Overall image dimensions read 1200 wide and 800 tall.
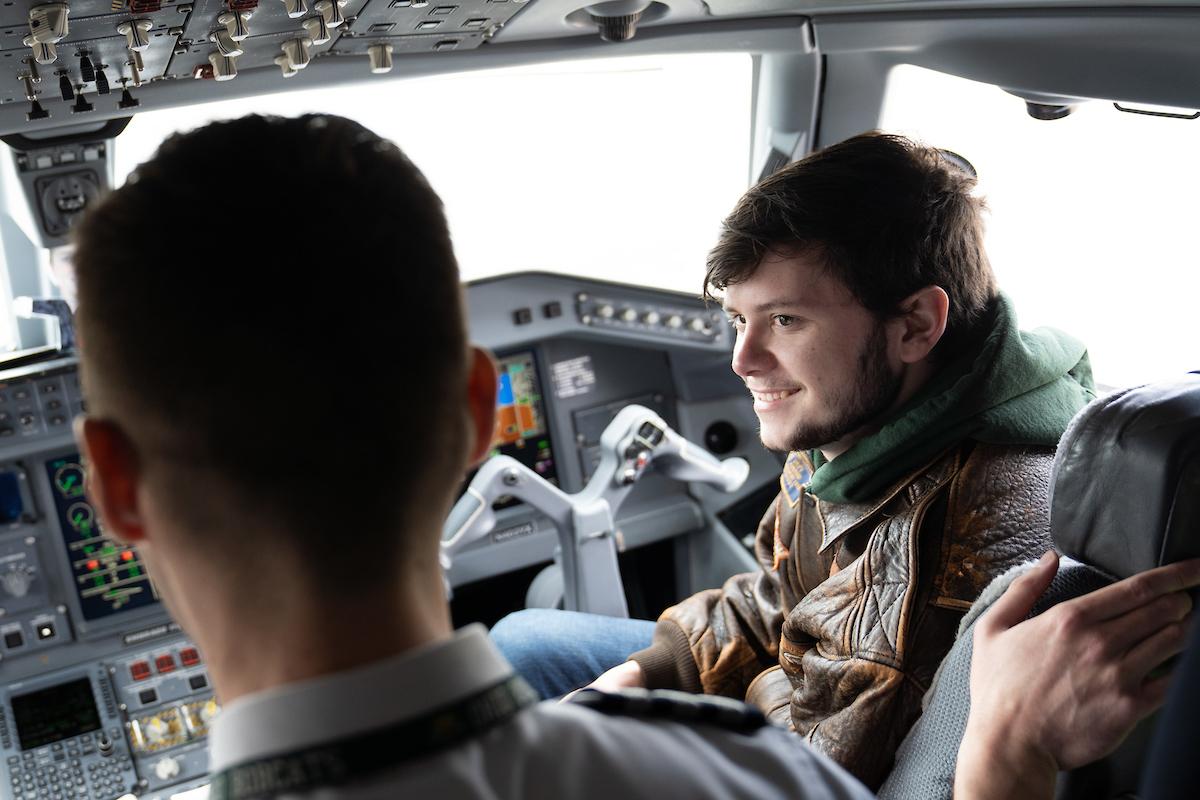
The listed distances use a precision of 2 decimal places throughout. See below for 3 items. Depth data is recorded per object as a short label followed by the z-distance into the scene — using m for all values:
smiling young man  1.58
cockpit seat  1.21
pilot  0.66
